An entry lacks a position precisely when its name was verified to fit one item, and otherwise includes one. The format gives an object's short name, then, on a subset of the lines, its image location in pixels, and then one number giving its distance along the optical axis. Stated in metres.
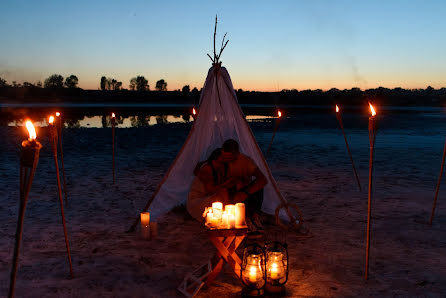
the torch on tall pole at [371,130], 3.50
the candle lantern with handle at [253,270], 3.40
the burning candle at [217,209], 3.59
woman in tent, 5.10
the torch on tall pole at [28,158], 1.92
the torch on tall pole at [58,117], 5.53
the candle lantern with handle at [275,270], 3.45
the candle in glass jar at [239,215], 3.48
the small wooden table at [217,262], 3.44
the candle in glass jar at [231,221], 3.50
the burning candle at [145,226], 4.93
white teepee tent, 5.89
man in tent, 4.86
